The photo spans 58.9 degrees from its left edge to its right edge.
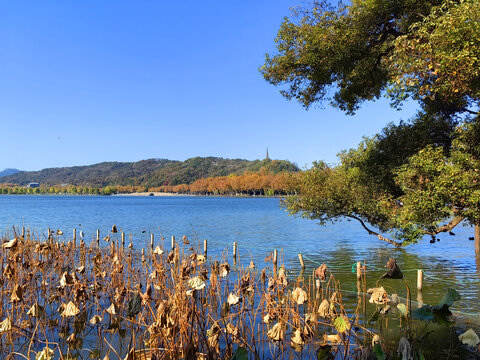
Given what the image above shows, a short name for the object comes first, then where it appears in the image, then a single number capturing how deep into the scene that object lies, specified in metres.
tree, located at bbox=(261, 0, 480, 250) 10.44
